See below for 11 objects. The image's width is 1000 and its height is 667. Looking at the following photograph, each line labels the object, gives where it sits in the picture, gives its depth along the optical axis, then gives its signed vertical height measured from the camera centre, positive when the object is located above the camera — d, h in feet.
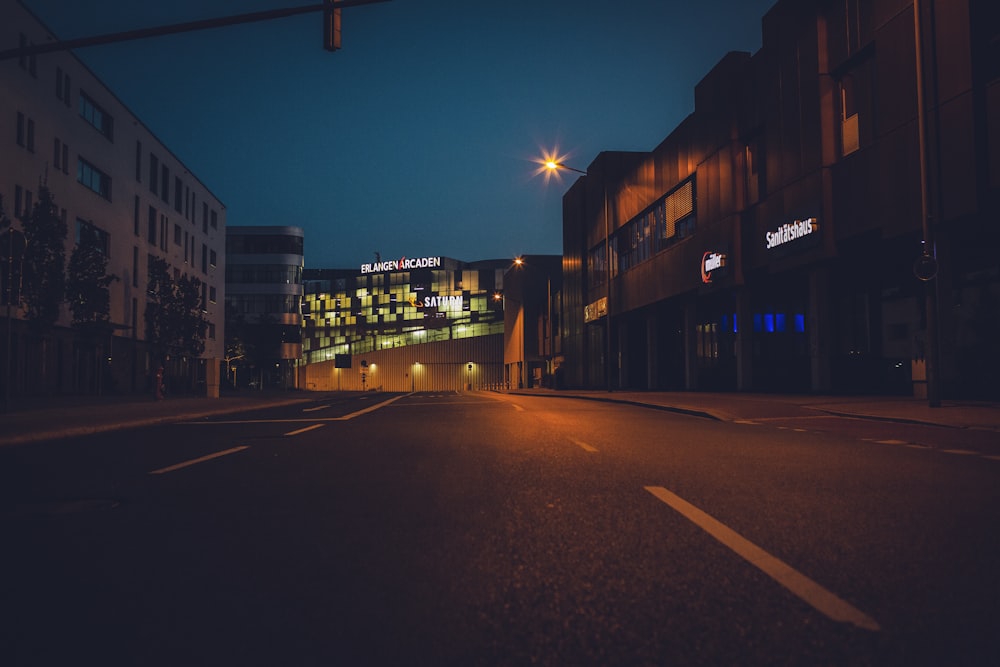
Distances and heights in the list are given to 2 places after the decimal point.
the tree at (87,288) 108.47 +11.81
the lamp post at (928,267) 56.18 +6.76
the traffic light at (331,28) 41.91 +17.97
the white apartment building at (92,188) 116.78 +34.67
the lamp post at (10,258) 59.82 +8.91
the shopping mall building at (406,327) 343.05 +21.77
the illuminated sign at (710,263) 107.14 +14.08
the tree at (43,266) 91.45 +12.72
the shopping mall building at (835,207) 65.21 +16.68
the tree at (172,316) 153.89 +11.16
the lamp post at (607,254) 106.93 +15.85
